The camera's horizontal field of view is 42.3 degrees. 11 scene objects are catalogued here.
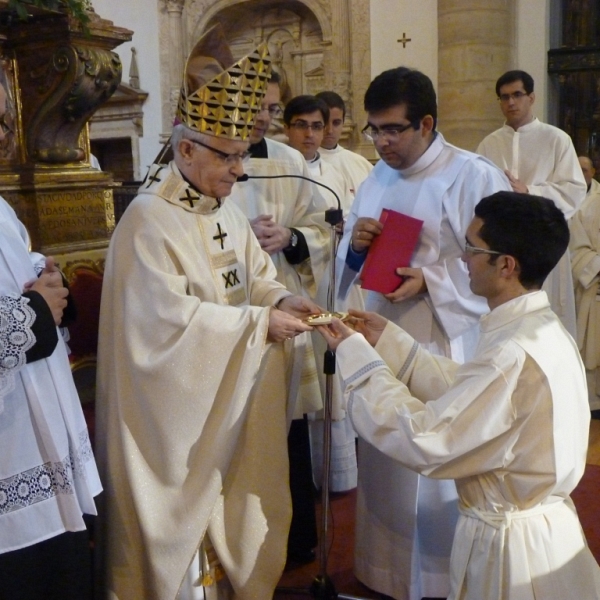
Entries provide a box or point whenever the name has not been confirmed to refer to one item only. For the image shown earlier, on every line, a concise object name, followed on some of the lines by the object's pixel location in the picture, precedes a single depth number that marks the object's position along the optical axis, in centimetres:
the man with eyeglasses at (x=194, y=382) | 228
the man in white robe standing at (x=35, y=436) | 181
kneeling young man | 194
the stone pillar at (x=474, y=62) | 810
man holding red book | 279
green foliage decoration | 273
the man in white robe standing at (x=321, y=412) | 393
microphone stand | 252
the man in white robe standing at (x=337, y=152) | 513
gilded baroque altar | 291
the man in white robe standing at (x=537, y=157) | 522
